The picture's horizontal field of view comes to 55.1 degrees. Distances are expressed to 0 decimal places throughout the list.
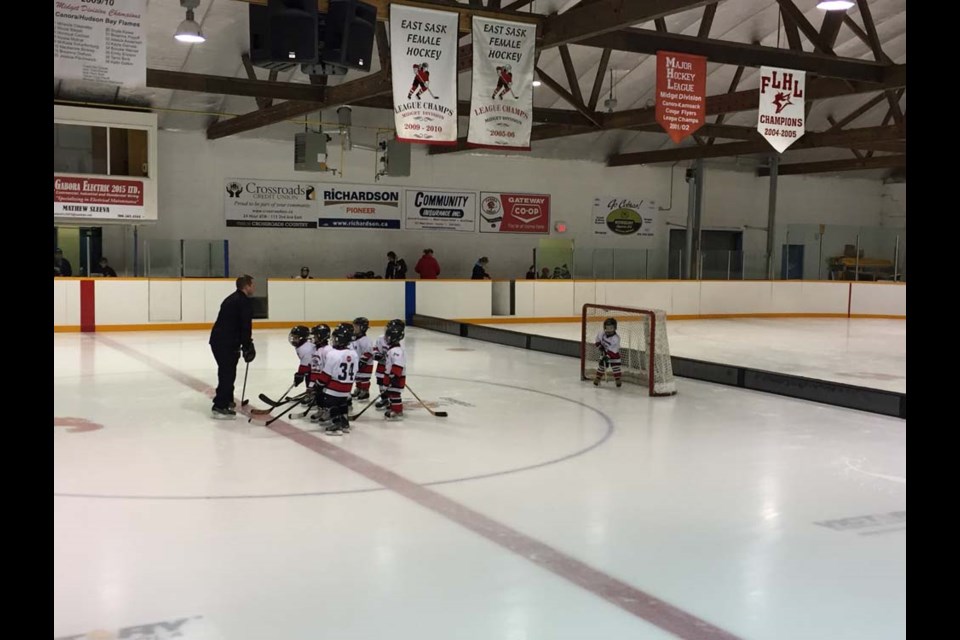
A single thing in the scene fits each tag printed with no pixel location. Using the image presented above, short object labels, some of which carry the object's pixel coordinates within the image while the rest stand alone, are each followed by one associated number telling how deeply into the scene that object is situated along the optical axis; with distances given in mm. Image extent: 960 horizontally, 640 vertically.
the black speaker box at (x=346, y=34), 9078
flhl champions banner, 12039
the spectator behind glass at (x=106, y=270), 18625
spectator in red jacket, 21797
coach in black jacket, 8797
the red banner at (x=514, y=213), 24141
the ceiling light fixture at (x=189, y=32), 11719
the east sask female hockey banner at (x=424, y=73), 9844
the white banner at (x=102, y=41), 8570
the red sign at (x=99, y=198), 18062
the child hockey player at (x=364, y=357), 9250
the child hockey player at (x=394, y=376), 8672
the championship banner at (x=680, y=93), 11234
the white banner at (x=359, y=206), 22094
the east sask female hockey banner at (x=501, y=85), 10383
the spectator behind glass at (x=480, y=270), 21672
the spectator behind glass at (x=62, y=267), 18062
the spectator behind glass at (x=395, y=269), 21422
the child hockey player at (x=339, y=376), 7871
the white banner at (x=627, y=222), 25594
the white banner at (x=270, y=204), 21203
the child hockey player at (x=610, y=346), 11094
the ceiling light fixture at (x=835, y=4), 8734
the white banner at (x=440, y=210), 23141
